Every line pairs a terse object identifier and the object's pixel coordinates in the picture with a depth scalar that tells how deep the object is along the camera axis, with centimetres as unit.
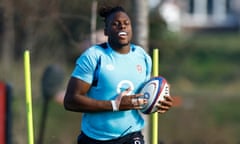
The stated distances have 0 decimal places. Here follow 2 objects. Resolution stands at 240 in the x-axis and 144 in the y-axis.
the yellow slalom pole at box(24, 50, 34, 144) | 1793
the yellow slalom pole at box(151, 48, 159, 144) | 1889
